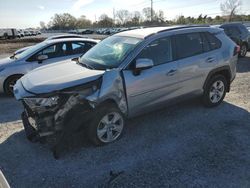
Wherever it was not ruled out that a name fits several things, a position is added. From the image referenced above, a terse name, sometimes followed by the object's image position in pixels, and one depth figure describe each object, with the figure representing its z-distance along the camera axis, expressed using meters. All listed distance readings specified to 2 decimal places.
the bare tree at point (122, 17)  81.03
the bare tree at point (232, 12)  50.20
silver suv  2.83
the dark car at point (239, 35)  8.90
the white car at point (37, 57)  5.24
